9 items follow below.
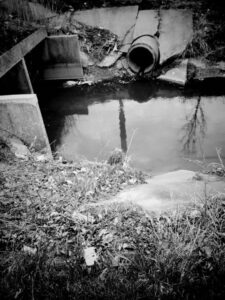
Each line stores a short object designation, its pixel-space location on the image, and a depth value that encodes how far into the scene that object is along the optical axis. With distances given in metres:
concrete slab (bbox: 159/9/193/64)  7.71
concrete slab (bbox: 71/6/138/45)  8.34
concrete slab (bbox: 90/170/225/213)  2.81
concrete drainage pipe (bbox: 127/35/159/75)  7.41
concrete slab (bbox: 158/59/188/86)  7.51
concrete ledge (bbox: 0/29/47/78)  5.18
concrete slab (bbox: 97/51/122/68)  8.27
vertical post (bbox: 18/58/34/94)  6.18
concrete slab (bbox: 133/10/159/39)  7.96
